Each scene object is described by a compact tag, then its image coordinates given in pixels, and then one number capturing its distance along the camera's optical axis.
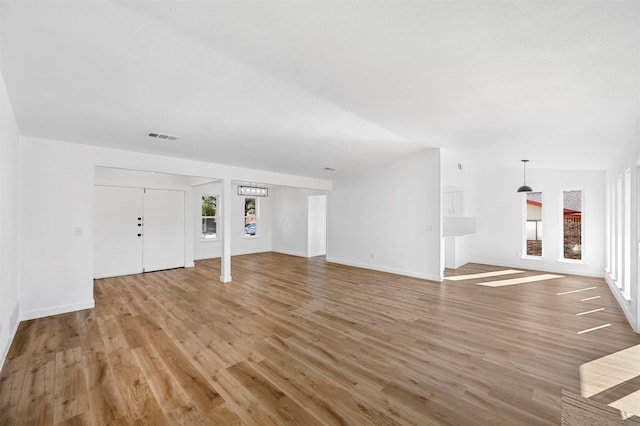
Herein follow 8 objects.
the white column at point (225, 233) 5.95
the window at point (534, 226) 7.44
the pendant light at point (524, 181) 6.44
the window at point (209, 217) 8.74
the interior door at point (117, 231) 6.17
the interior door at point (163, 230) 6.78
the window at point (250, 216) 9.86
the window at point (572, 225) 6.92
